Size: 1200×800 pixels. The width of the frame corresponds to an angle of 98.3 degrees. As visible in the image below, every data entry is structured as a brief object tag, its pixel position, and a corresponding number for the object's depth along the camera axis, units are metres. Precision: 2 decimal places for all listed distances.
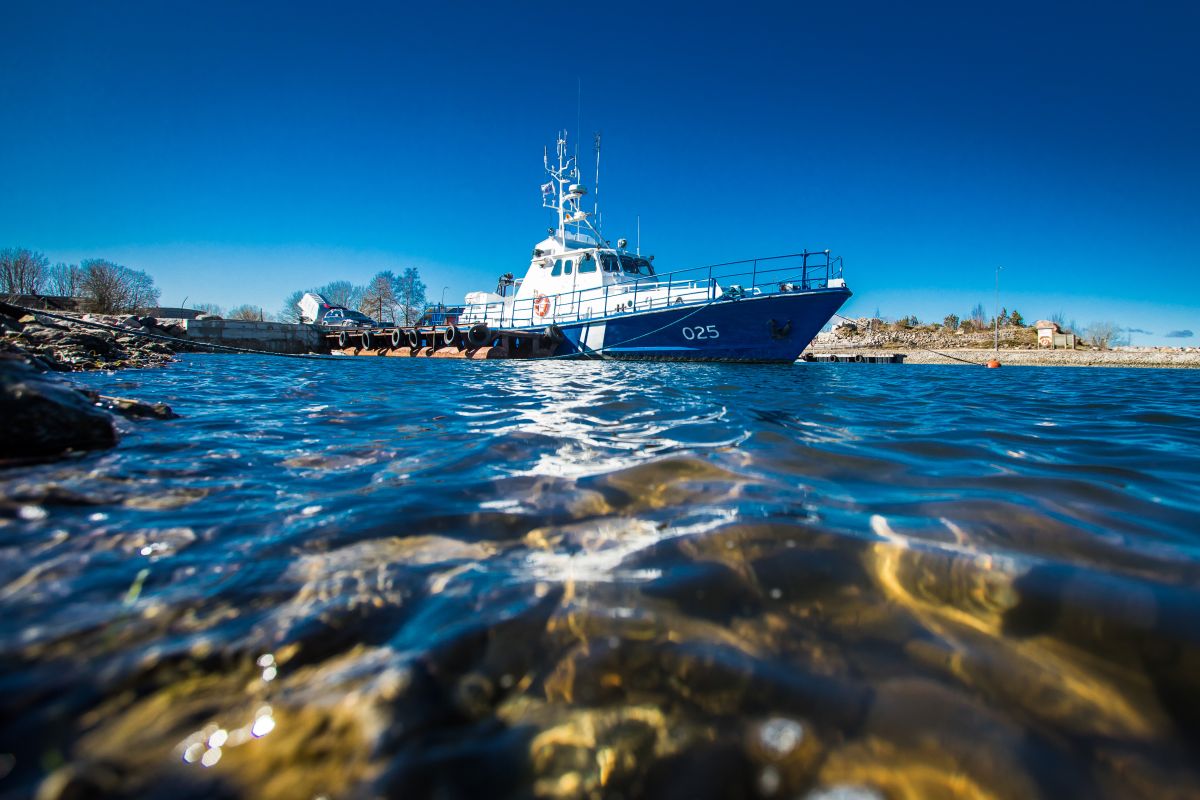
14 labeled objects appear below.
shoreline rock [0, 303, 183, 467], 2.30
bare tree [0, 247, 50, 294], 36.97
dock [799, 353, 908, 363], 29.78
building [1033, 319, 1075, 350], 33.86
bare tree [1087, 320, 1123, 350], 35.86
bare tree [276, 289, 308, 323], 51.91
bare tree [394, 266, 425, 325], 47.12
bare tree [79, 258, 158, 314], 31.94
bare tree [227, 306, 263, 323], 58.43
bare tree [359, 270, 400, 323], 46.56
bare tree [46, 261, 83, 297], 39.47
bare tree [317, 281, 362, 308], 52.47
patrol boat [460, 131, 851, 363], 12.59
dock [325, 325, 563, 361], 16.66
